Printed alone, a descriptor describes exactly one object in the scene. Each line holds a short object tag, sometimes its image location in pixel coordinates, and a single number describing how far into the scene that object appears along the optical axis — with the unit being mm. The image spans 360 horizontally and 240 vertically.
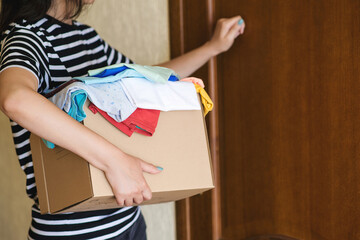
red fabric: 2053
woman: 1988
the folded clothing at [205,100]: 2181
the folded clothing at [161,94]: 2066
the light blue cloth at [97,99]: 2012
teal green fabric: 2012
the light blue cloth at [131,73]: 2068
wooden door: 2264
